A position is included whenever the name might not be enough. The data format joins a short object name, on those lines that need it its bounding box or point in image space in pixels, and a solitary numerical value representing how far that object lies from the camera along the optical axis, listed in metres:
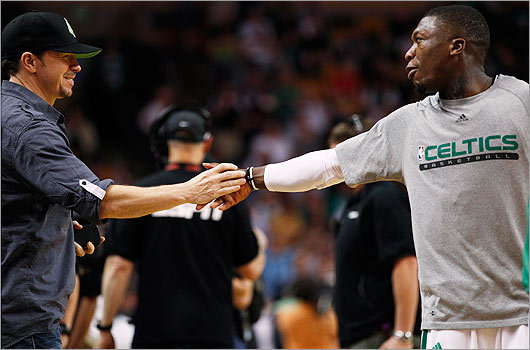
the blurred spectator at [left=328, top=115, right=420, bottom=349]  9.72
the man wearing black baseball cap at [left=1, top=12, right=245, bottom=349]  6.68
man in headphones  10.16
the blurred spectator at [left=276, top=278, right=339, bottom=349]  14.63
